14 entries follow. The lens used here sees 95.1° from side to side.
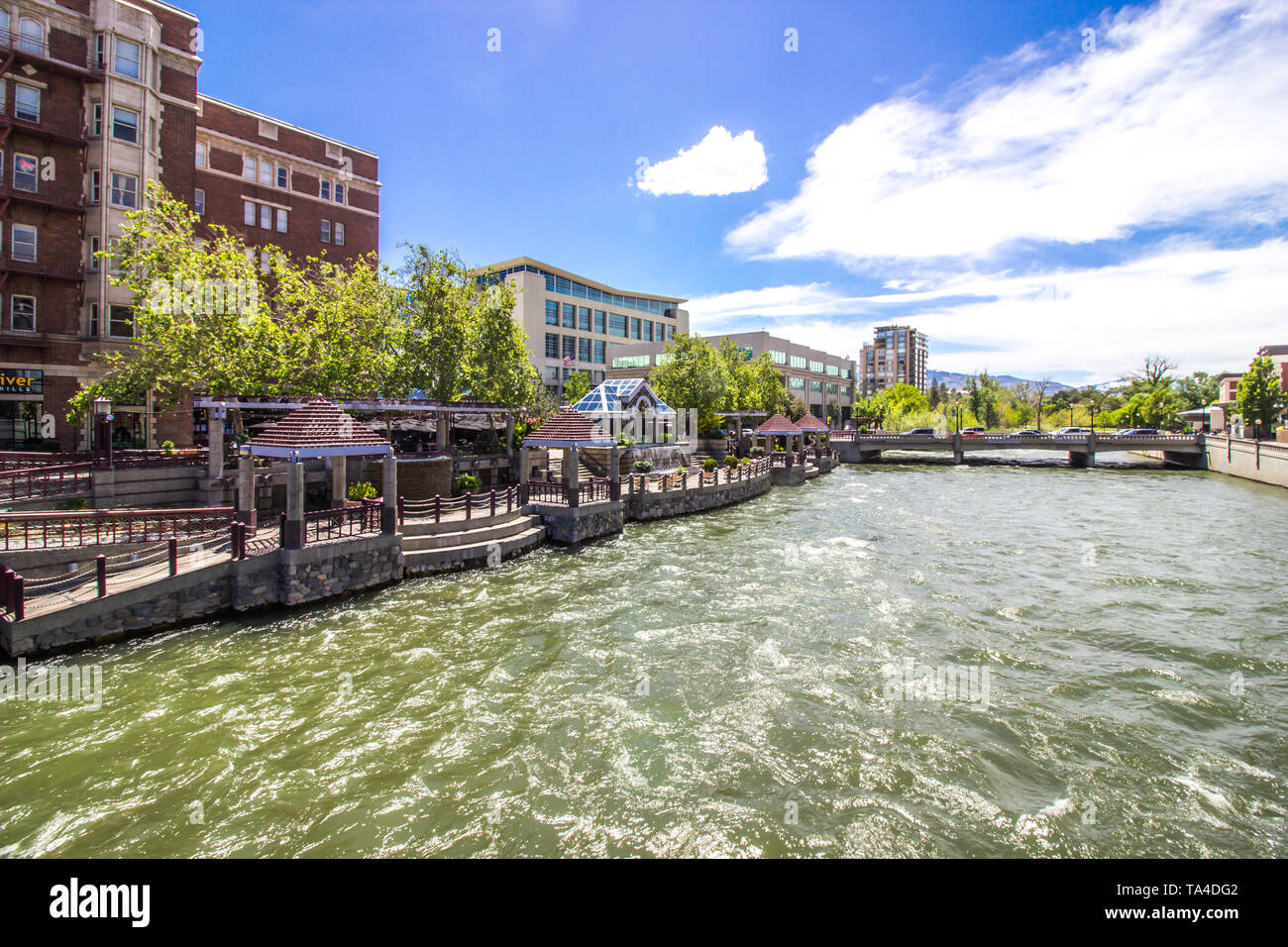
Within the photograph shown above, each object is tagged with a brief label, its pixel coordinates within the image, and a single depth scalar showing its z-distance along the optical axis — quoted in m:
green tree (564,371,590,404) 63.41
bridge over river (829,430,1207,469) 54.81
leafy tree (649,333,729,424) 50.31
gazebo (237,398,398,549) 15.32
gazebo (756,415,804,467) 47.03
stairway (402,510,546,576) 17.12
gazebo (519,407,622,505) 23.46
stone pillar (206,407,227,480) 19.23
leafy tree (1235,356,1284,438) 53.34
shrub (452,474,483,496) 22.43
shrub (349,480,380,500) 18.30
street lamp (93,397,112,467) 18.78
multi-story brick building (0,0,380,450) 25.34
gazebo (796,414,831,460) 51.38
